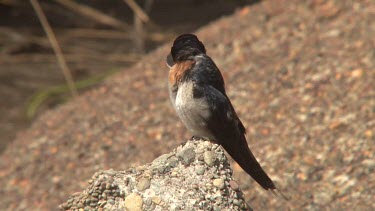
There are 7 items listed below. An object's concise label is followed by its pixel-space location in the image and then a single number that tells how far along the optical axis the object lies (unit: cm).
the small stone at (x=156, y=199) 748
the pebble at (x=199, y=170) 772
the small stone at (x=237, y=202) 770
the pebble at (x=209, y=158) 777
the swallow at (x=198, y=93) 838
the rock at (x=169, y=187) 750
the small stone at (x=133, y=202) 745
